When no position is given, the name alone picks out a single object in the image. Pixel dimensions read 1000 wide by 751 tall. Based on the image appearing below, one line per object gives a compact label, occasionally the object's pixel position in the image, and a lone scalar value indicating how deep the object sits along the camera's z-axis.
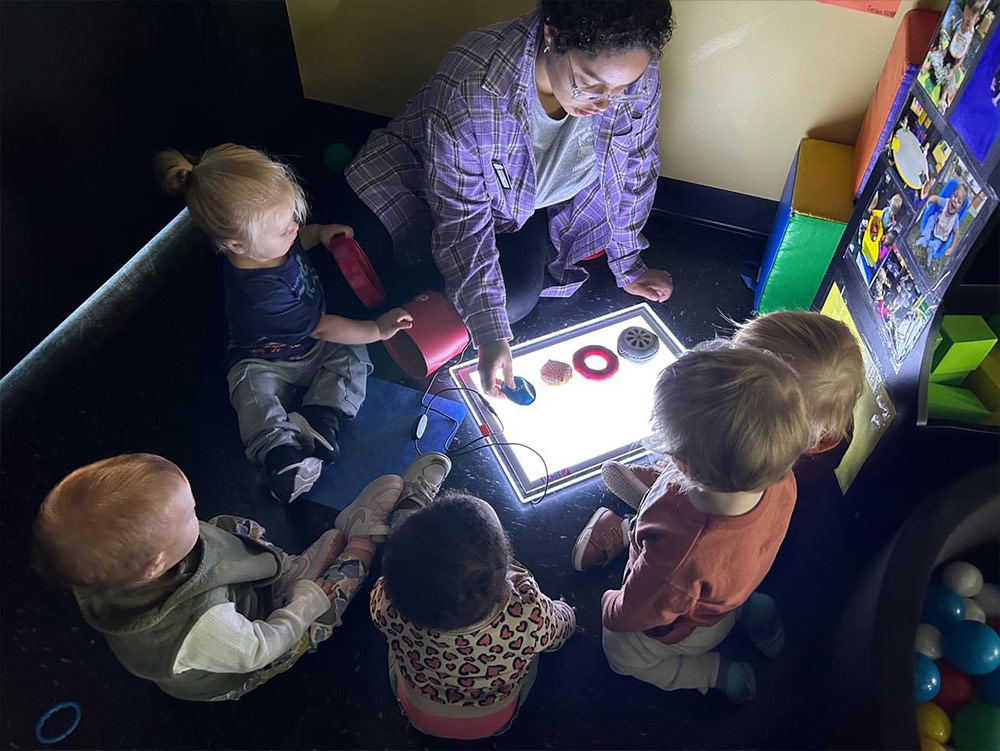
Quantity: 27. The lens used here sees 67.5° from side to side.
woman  1.18
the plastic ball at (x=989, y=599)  1.22
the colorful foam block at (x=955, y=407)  1.16
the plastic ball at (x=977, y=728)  1.11
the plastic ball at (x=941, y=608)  1.18
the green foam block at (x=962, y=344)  1.16
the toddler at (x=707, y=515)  0.90
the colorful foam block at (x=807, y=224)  1.46
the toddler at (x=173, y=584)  0.91
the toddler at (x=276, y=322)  1.23
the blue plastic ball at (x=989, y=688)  1.15
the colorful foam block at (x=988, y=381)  1.17
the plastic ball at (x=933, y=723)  1.12
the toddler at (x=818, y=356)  1.06
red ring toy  1.55
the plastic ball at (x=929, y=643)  1.16
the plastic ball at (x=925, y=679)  1.12
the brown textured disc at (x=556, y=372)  1.54
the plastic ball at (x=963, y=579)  1.20
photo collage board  0.97
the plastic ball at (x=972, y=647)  1.13
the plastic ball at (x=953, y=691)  1.16
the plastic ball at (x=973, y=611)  1.20
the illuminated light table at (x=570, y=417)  1.45
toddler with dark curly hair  0.89
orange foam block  1.28
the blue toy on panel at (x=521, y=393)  1.51
